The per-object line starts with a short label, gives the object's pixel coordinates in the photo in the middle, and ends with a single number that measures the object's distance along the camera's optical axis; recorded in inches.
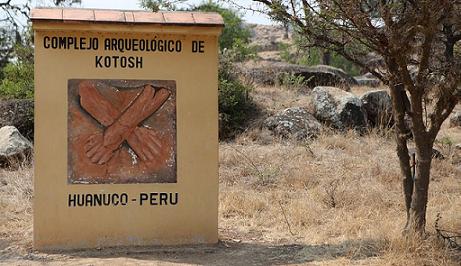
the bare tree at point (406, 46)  240.5
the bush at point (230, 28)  962.7
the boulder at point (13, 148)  467.2
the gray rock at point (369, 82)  814.5
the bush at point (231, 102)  570.9
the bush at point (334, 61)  1430.9
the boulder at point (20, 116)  537.0
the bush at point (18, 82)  587.2
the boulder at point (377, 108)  586.2
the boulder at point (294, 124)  548.7
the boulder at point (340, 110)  570.3
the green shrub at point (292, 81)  677.4
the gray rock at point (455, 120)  626.2
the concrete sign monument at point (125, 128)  271.7
